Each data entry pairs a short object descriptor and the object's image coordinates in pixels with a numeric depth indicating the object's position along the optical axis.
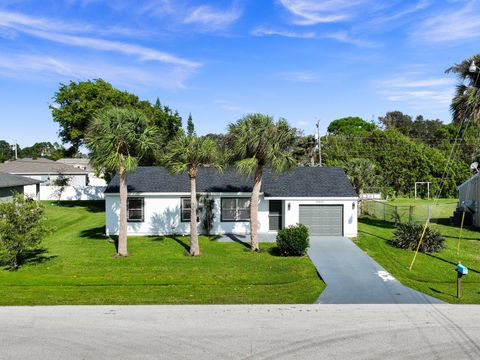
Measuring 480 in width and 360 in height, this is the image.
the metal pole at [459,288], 13.16
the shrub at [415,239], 20.42
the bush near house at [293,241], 18.75
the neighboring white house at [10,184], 28.52
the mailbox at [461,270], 12.90
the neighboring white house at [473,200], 28.48
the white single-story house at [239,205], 23.55
